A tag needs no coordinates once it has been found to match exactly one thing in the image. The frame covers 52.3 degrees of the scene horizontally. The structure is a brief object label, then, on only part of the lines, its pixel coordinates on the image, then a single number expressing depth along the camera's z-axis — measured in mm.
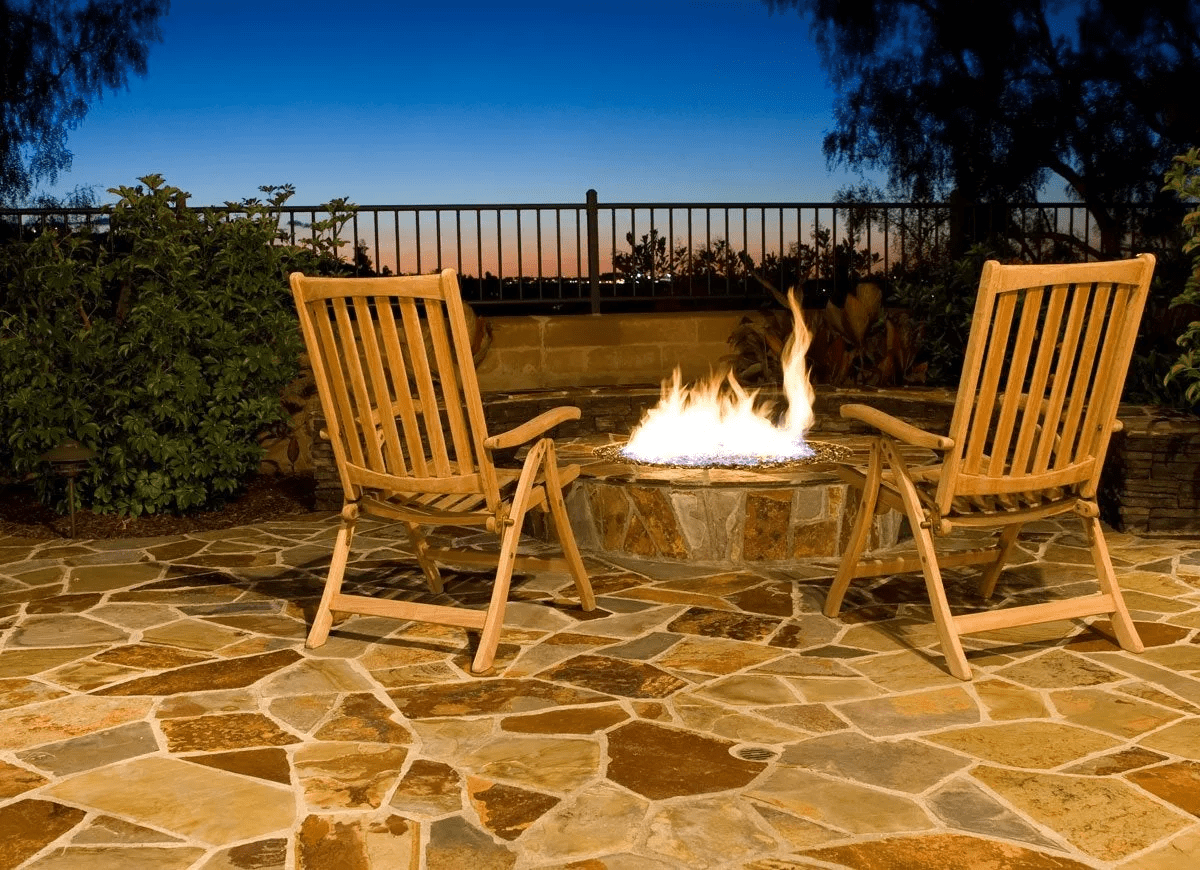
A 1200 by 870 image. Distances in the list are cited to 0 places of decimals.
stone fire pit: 5055
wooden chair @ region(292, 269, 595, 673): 3611
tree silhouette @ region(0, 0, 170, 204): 13969
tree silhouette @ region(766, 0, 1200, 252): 14516
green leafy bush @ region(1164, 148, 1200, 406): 5203
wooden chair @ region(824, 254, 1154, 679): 3434
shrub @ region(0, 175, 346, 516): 6148
